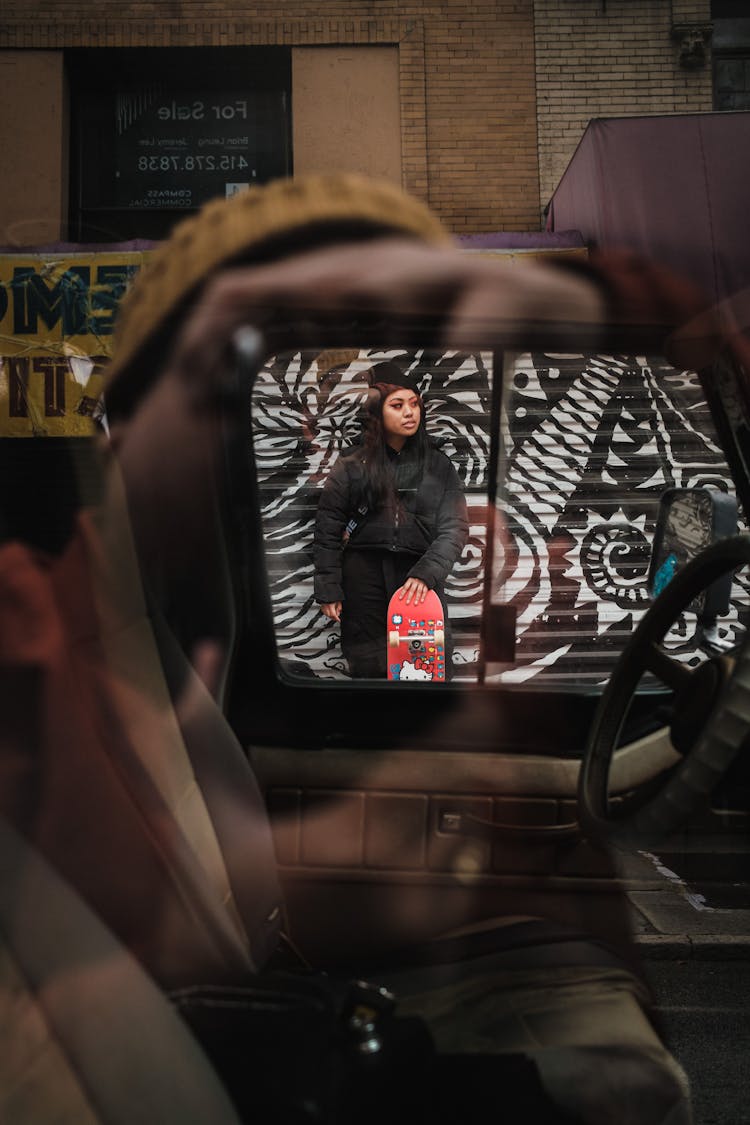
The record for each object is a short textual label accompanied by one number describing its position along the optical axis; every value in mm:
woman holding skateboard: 3494
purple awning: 6363
